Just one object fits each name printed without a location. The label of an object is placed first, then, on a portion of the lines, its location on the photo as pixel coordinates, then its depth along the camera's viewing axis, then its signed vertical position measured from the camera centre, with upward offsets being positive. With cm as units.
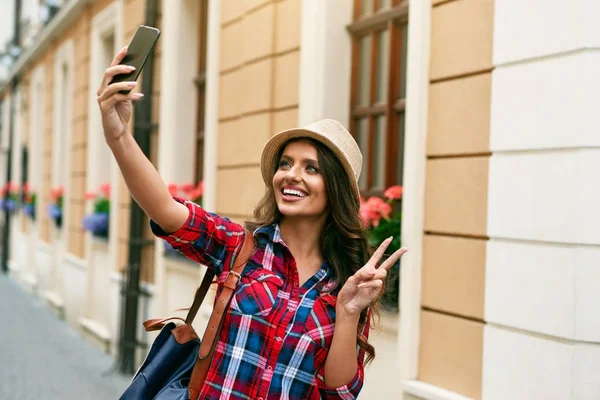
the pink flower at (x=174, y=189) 734 +7
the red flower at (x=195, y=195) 709 +2
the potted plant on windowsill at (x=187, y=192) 711 +5
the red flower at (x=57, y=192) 1256 +2
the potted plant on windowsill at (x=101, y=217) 970 -28
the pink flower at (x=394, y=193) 432 +6
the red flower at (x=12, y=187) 1791 +11
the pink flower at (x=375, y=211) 430 -4
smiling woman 241 -20
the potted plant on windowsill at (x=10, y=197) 1803 -13
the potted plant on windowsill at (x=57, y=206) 1240 -21
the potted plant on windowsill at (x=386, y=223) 422 -11
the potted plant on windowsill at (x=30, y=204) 1545 -23
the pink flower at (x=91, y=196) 1003 -2
